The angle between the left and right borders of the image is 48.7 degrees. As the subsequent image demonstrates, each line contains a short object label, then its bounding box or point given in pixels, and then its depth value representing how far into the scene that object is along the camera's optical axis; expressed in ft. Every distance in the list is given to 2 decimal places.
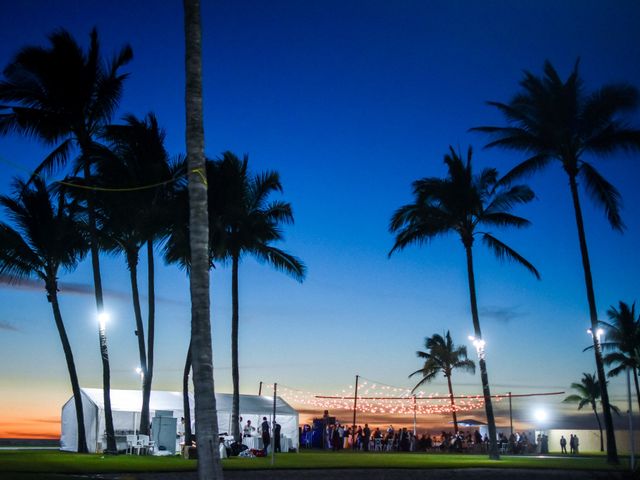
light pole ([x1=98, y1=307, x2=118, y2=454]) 92.68
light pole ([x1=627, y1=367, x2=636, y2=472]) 69.12
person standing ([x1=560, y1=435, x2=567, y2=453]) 170.43
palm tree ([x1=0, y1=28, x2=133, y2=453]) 92.63
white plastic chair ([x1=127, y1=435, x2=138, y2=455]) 92.27
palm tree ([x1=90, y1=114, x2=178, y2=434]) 98.58
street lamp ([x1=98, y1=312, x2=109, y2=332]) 92.71
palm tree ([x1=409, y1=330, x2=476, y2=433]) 212.64
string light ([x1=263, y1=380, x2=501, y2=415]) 155.63
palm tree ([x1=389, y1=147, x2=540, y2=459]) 94.22
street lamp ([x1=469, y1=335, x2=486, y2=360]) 92.56
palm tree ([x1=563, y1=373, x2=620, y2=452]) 264.31
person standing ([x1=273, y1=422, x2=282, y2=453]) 106.22
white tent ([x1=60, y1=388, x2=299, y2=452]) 109.50
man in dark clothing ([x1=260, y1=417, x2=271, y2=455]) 96.27
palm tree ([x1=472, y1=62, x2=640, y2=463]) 88.22
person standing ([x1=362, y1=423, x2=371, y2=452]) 140.85
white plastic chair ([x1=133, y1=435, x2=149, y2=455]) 91.56
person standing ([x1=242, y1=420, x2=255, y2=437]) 108.58
